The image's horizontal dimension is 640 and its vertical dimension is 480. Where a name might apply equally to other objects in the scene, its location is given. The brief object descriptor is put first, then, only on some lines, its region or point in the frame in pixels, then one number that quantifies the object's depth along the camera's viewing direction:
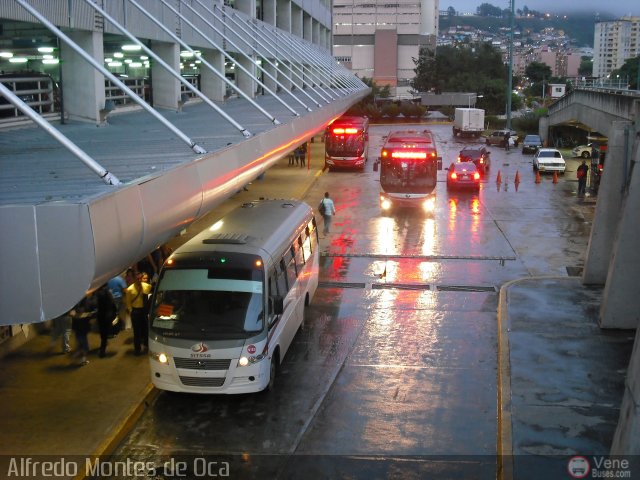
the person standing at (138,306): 13.23
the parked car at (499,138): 58.65
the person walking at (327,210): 24.70
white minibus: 11.36
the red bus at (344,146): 41.50
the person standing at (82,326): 12.91
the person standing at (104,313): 13.19
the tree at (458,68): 104.62
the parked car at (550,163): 40.81
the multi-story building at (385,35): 134.38
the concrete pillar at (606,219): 17.84
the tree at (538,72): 161.50
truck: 62.56
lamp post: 66.54
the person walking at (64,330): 13.26
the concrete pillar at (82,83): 15.87
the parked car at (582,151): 48.27
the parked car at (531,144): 52.91
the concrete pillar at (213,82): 27.41
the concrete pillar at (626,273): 14.71
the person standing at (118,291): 14.60
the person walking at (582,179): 33.50
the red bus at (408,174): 30.03
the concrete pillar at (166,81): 22.25
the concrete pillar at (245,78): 32.41
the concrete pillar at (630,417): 8.02
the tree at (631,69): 130.88
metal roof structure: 6.70
